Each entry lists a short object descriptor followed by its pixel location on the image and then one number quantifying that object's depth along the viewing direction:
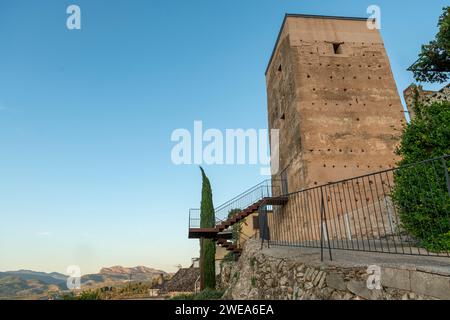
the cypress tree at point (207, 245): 17.94
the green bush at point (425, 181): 5.54
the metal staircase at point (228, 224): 15.09
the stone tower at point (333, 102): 14.82
